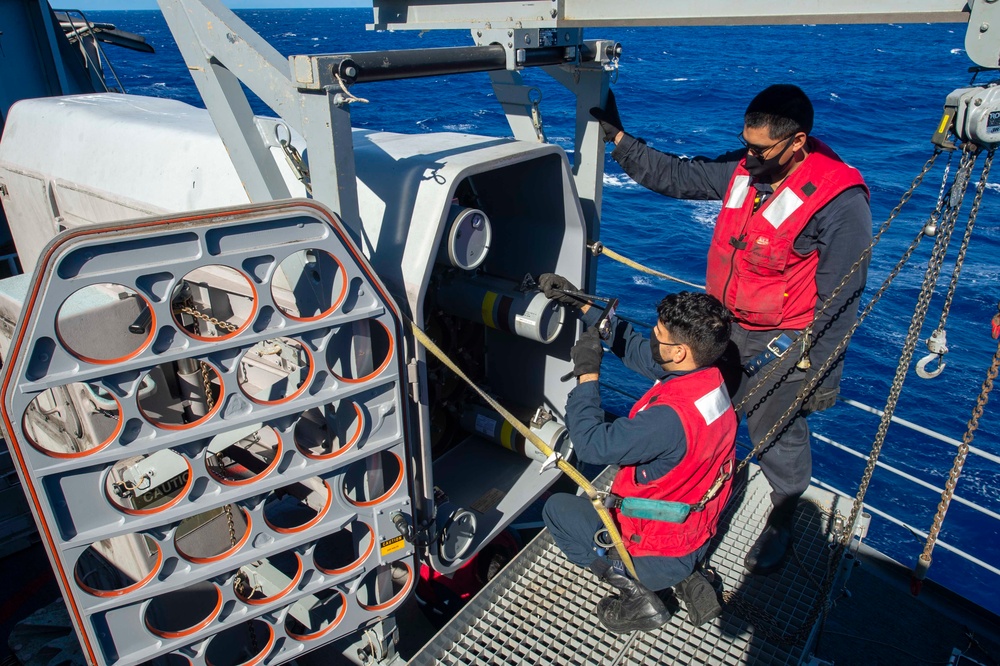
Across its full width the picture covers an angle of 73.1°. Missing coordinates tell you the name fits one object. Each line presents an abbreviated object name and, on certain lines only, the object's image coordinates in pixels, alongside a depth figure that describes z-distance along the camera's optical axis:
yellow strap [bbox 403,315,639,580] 2.92
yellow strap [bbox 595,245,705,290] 4.49
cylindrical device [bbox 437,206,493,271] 3.19
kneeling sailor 2.91
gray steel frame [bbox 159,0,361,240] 2.58
